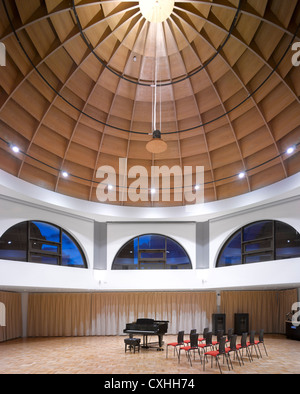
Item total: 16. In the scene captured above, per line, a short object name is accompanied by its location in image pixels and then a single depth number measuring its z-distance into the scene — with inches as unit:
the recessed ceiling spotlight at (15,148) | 543.7
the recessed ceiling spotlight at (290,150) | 544.1
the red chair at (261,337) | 522.2
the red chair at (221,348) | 429.2
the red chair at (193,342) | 472.3
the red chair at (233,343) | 452.7
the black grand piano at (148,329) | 585.8
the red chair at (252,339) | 497.1
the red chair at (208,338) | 498.4
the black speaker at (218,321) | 747.4
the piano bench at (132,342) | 553.0
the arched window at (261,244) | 600.8
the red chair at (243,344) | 469.7
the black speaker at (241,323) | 758.5
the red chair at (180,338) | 502.8
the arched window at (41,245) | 601.0
